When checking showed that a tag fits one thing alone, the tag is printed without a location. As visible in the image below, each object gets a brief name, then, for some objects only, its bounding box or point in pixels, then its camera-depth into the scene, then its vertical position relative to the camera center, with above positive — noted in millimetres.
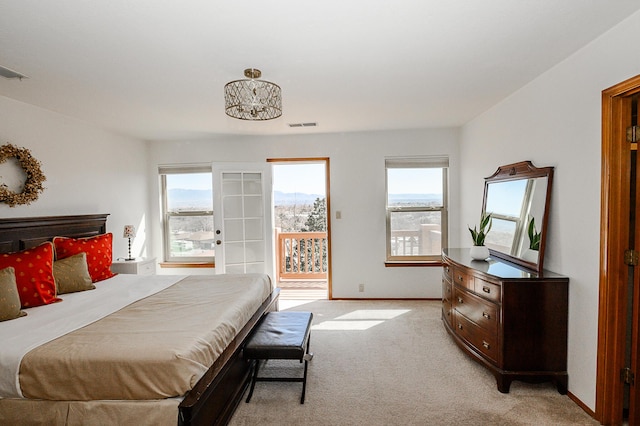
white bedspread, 1746 -794
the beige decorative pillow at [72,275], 2961 -632
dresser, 2408 -939
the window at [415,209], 4789 -71
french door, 4781 -179
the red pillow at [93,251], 3268 -461
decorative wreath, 2936 +291
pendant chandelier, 2508 +865
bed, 1686 -897
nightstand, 4035 -756
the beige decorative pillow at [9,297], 2275 -643
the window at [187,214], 5125 -127
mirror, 2631 -78
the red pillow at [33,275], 2561 -553
